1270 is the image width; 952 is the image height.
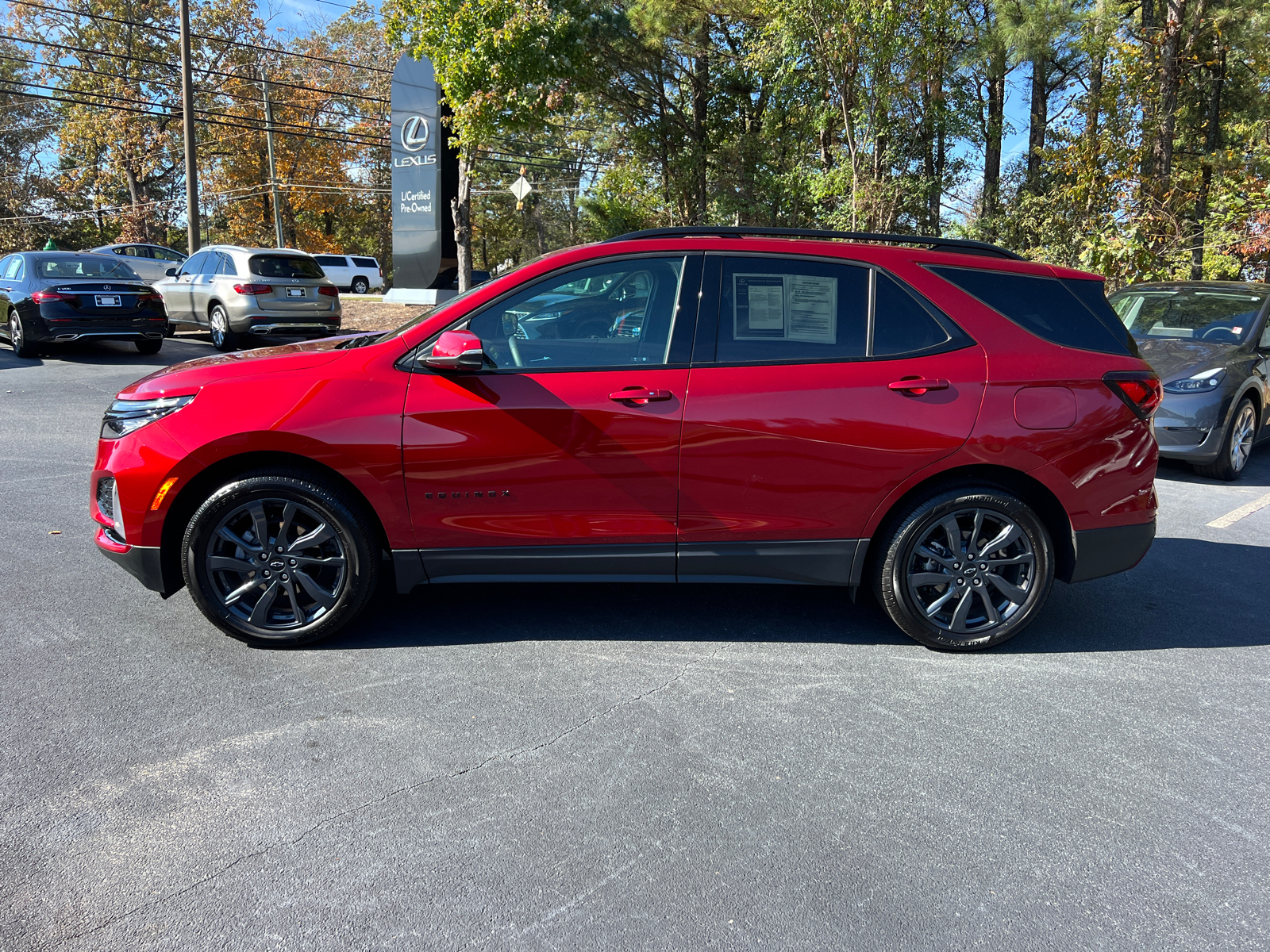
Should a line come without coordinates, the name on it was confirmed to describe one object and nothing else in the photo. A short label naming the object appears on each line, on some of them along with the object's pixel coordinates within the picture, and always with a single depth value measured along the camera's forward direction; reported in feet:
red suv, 12.35
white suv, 129.39
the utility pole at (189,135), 70.23
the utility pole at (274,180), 128.47
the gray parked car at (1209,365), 25.08
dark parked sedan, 42.06
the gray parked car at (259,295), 48.67
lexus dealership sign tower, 77.92
